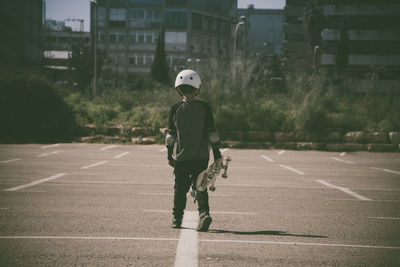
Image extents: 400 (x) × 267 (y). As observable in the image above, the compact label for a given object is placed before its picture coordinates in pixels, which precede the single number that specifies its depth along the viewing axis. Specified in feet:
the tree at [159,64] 243.44
